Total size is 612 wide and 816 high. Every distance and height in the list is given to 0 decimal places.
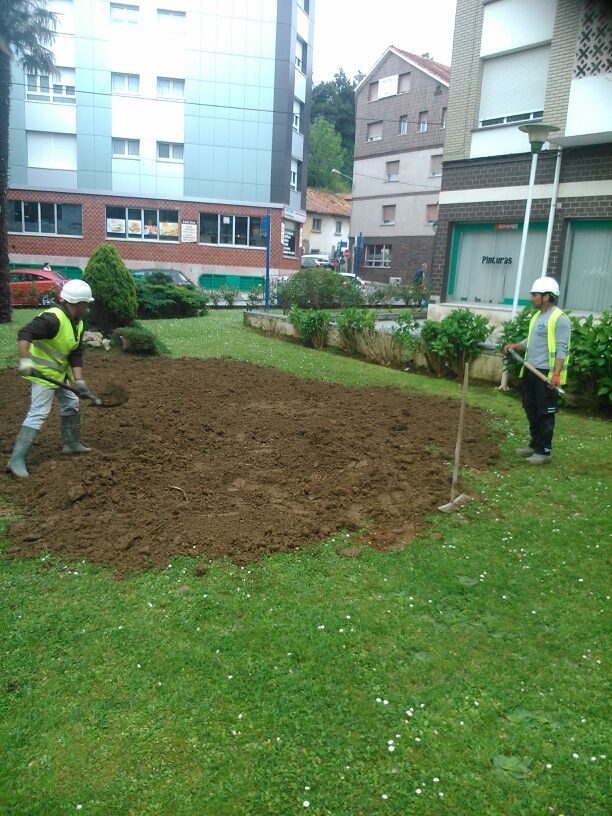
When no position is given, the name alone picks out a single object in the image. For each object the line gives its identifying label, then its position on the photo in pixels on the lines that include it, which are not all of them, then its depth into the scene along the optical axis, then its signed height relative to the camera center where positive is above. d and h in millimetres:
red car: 22812 -1384
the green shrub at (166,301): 19391 -1250
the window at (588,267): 15398 +336
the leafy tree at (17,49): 17375 +5692
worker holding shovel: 6164 -950
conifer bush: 13141 -662
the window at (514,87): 16109 +4566
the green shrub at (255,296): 25911 -1275
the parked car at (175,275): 25116 -710
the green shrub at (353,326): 13461 -1133
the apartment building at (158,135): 34250 +6083
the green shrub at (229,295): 26938 -1339
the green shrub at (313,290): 22500 -799
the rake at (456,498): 5801 -1930
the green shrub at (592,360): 9258 -1056
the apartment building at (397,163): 43938 +7143
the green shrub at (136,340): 12703 -1570
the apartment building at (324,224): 58031 +3602
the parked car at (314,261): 44709 +272
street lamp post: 11898 +2502
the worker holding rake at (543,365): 7102 -891
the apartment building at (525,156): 14906 +2837
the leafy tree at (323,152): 68562 +11333
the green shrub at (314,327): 14453 -1279
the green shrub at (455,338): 11250 -1061
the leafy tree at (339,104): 75312 +17695
